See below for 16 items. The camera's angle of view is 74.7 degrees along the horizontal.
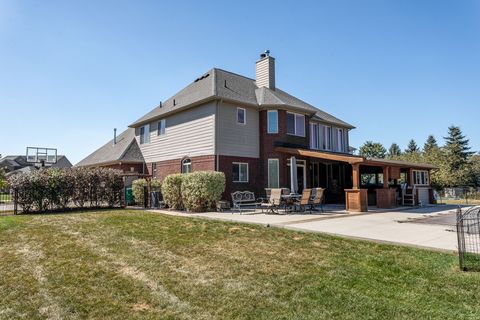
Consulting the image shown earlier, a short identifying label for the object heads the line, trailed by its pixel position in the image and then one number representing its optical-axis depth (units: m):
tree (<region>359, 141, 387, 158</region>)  68.81
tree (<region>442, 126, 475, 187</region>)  44.44
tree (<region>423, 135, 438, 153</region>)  83.75
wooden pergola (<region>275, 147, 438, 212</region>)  15.20
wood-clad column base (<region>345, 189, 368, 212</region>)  15.05
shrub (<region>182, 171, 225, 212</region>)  14.88
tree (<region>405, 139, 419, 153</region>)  93.06
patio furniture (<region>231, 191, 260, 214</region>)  16.74
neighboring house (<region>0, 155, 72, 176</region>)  59.88
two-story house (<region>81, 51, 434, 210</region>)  17.36
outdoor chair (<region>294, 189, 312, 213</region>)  13.85
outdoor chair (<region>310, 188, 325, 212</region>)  14.15
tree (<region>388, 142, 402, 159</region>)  96.01
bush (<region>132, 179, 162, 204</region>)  18.42
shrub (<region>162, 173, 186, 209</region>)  16.19
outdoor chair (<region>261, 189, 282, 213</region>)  13.78
